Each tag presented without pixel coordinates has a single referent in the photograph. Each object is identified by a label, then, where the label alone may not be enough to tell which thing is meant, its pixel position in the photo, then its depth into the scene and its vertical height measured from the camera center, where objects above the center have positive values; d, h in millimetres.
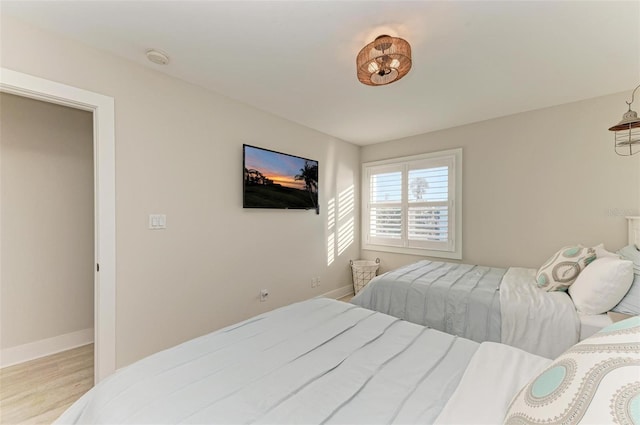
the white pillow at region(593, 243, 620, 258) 1944 -336
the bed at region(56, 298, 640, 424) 772 -618
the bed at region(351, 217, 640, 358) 1688 -720
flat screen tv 2781 +360
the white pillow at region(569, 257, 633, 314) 1623 -493
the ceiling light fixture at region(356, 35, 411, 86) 1601 +962
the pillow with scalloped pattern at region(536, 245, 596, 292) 1978 -465
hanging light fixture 2429 +638
